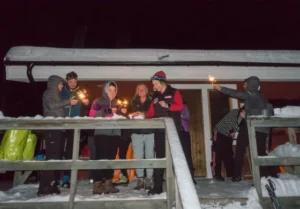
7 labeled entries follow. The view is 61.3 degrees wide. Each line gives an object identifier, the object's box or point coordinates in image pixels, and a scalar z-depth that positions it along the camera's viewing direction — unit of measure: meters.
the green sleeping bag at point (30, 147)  4.62
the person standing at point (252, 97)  4.76
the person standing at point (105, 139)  3.98
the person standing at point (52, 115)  3.89
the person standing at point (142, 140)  4.34
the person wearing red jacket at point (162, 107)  4.18
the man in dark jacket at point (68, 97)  4.90
